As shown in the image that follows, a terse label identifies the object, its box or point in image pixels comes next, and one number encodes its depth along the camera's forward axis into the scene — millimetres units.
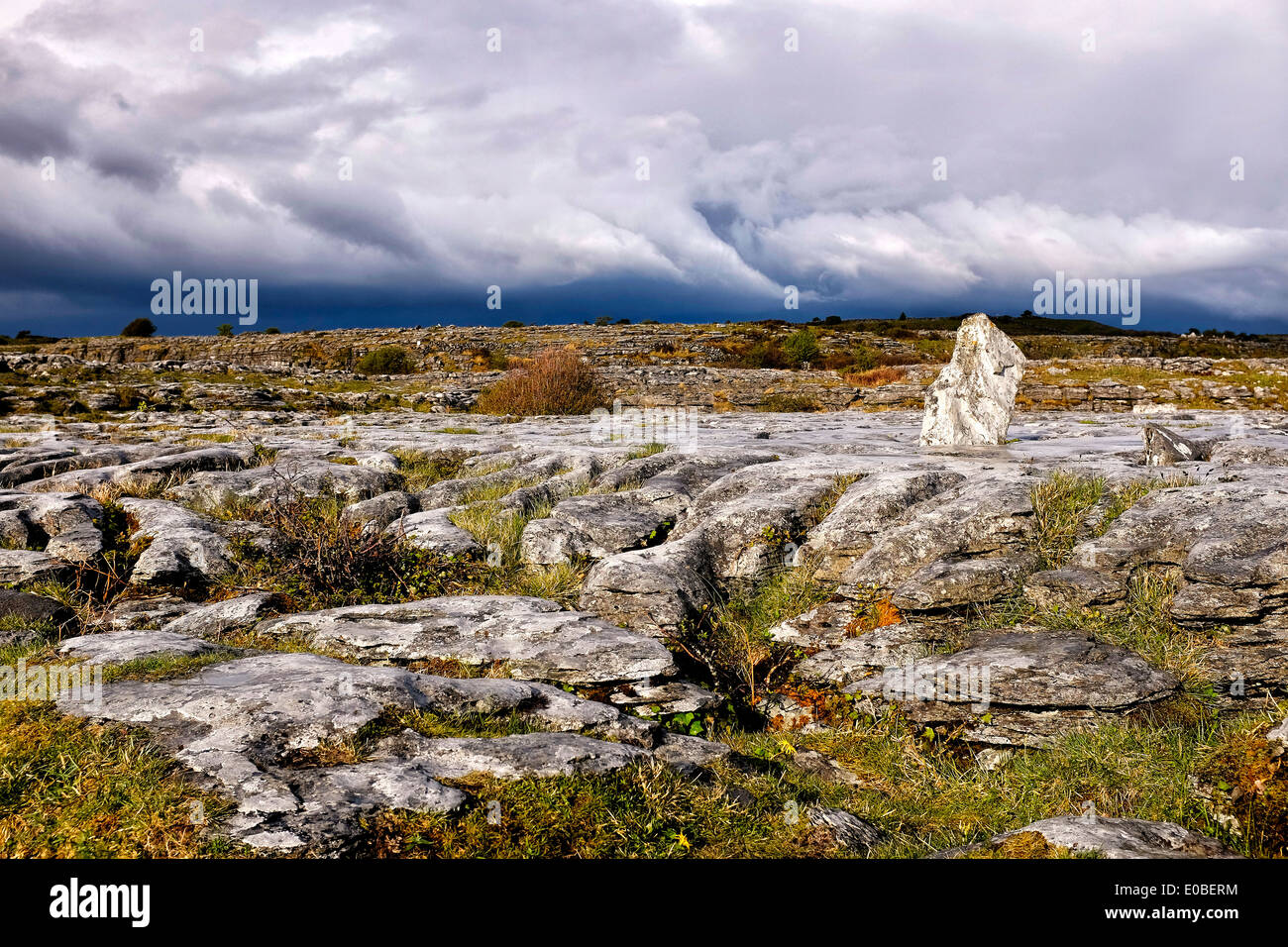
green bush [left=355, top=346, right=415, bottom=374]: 45625
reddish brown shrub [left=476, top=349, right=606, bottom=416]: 27594
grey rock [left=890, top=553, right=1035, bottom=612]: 7410
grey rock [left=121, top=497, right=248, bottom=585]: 9102
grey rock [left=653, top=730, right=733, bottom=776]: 5387
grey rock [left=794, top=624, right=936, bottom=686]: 7164
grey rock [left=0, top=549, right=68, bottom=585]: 8531
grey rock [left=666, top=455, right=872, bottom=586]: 9266
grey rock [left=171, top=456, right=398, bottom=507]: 12055
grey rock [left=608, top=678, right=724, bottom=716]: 6410
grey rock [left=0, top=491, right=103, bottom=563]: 9289
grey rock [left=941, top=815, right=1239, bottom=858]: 4133
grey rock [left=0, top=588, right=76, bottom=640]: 7547
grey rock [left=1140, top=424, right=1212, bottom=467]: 10578
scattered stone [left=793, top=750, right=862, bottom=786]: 6008
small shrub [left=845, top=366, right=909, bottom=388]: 35844
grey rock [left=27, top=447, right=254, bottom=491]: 12273
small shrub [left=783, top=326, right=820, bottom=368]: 44719
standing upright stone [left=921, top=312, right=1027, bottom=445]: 14164
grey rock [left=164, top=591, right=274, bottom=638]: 7727
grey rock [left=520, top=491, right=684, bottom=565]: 9789
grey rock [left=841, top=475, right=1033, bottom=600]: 8141
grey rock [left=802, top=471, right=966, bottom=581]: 8883
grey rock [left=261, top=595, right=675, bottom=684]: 6668
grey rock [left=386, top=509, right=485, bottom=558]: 9875
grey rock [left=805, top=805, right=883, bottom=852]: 4629
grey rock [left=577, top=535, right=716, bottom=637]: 7980
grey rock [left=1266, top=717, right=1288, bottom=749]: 4773
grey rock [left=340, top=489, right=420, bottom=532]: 11125
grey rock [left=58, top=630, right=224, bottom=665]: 5810
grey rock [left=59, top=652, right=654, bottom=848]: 4004
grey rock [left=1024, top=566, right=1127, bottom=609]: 6992
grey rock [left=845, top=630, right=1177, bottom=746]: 5941
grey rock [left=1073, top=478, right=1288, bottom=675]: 6113
